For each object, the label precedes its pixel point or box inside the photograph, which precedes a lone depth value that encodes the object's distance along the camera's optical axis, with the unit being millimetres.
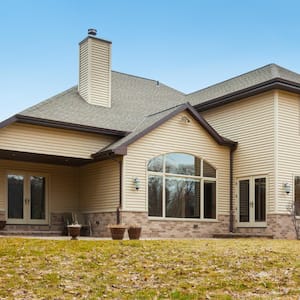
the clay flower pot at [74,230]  14492
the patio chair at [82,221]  19031
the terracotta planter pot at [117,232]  14625
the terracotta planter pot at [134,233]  14720
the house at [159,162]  17594
